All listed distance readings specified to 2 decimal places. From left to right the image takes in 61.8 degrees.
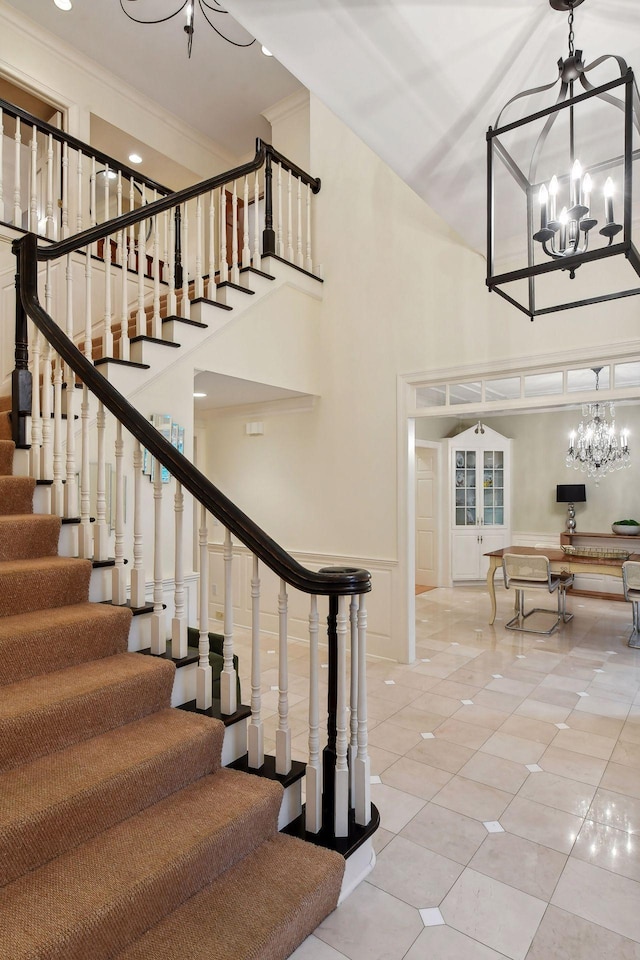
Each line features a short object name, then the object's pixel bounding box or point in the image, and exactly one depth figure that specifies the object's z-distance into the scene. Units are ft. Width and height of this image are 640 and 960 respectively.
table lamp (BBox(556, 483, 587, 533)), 26.50
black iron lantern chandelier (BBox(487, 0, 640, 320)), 5.59
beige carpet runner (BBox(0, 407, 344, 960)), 4.43
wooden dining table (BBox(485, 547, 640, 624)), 18.25
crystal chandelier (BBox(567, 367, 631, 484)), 23.56
